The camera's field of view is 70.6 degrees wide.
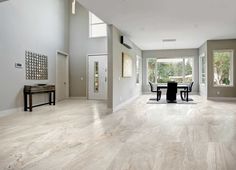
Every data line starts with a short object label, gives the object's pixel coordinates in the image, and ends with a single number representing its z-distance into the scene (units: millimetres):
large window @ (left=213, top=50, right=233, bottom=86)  7272
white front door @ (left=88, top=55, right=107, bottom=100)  7516
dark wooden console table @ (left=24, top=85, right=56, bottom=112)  5017
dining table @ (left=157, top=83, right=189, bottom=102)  6861
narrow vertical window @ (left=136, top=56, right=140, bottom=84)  8739
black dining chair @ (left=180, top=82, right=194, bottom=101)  6885
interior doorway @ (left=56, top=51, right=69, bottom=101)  7052
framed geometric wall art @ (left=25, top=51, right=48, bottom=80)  5292
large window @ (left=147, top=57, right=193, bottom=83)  9465
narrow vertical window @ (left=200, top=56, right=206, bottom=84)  8023
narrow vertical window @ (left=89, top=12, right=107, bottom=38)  7657
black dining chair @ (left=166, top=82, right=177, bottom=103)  6771
